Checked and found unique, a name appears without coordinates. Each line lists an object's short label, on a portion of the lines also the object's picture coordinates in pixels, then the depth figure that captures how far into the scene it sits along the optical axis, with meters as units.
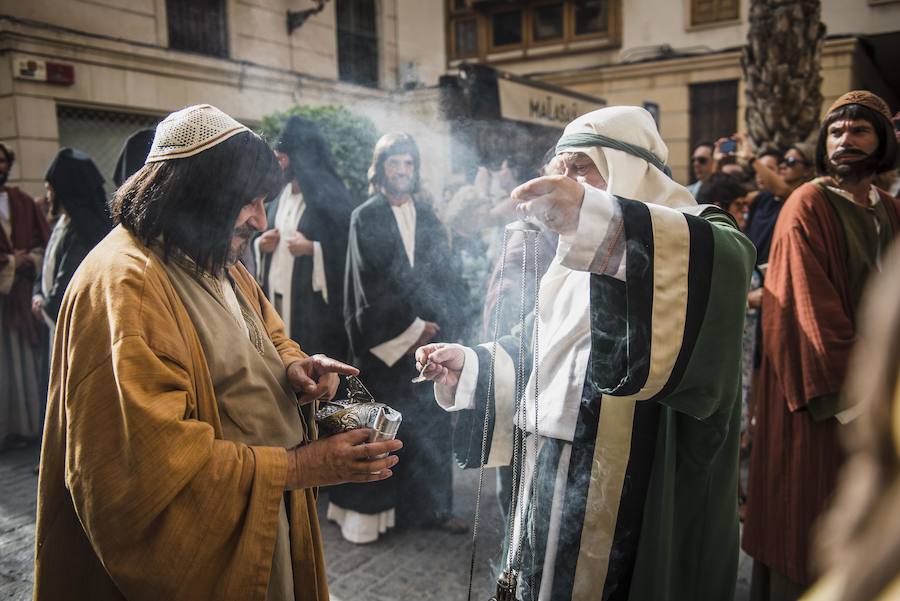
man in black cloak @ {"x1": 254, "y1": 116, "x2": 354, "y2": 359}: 4.33
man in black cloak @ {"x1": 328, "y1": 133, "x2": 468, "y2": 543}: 3.72
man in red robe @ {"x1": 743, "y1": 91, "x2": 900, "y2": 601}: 2.54
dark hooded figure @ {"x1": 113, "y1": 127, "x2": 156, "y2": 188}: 4.01
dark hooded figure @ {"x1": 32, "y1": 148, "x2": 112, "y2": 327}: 4.49
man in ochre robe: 1.32
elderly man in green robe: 1.53
